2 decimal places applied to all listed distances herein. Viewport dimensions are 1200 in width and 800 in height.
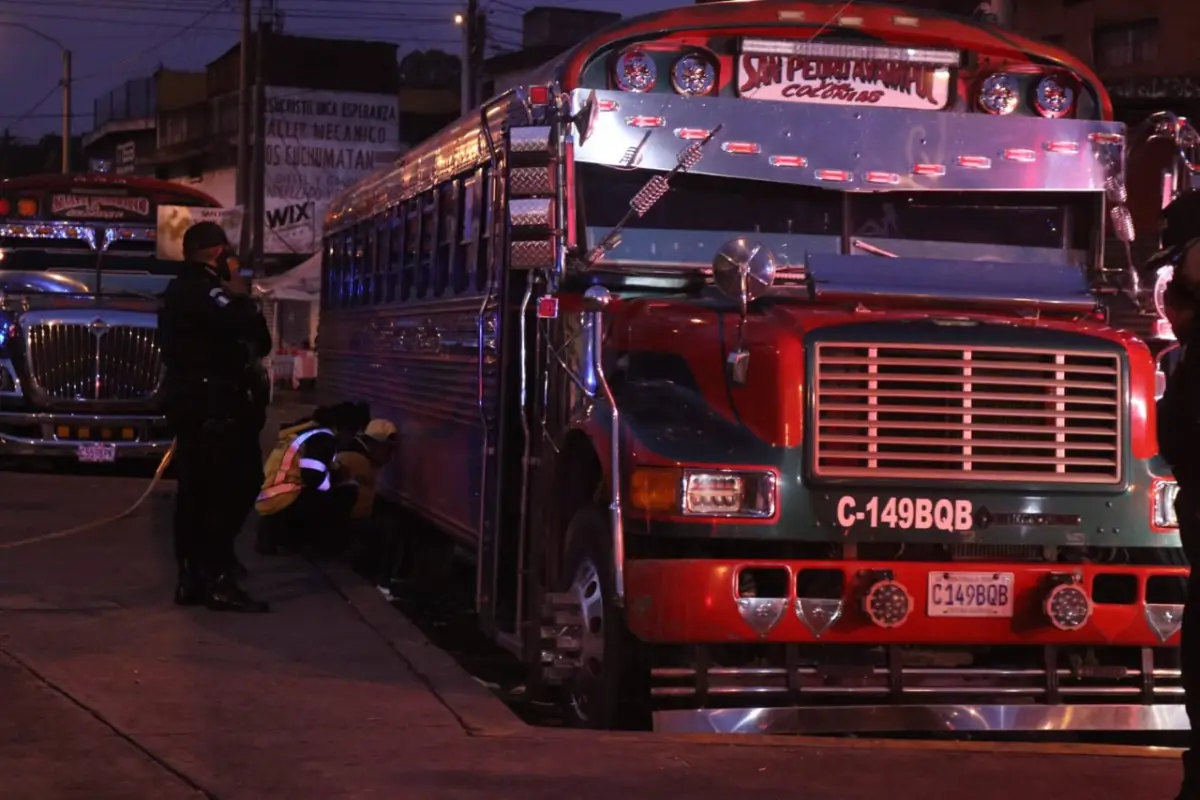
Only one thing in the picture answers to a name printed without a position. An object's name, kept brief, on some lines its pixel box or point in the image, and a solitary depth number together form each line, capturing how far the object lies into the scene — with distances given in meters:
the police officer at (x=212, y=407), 8.81
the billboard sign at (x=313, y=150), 41.78
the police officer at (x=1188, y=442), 5.02
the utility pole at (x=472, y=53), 29.56
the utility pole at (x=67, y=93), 50.59
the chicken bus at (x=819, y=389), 6.32
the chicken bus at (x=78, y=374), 16.05
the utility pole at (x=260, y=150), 34.81
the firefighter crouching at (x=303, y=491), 10.87
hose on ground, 11.34
